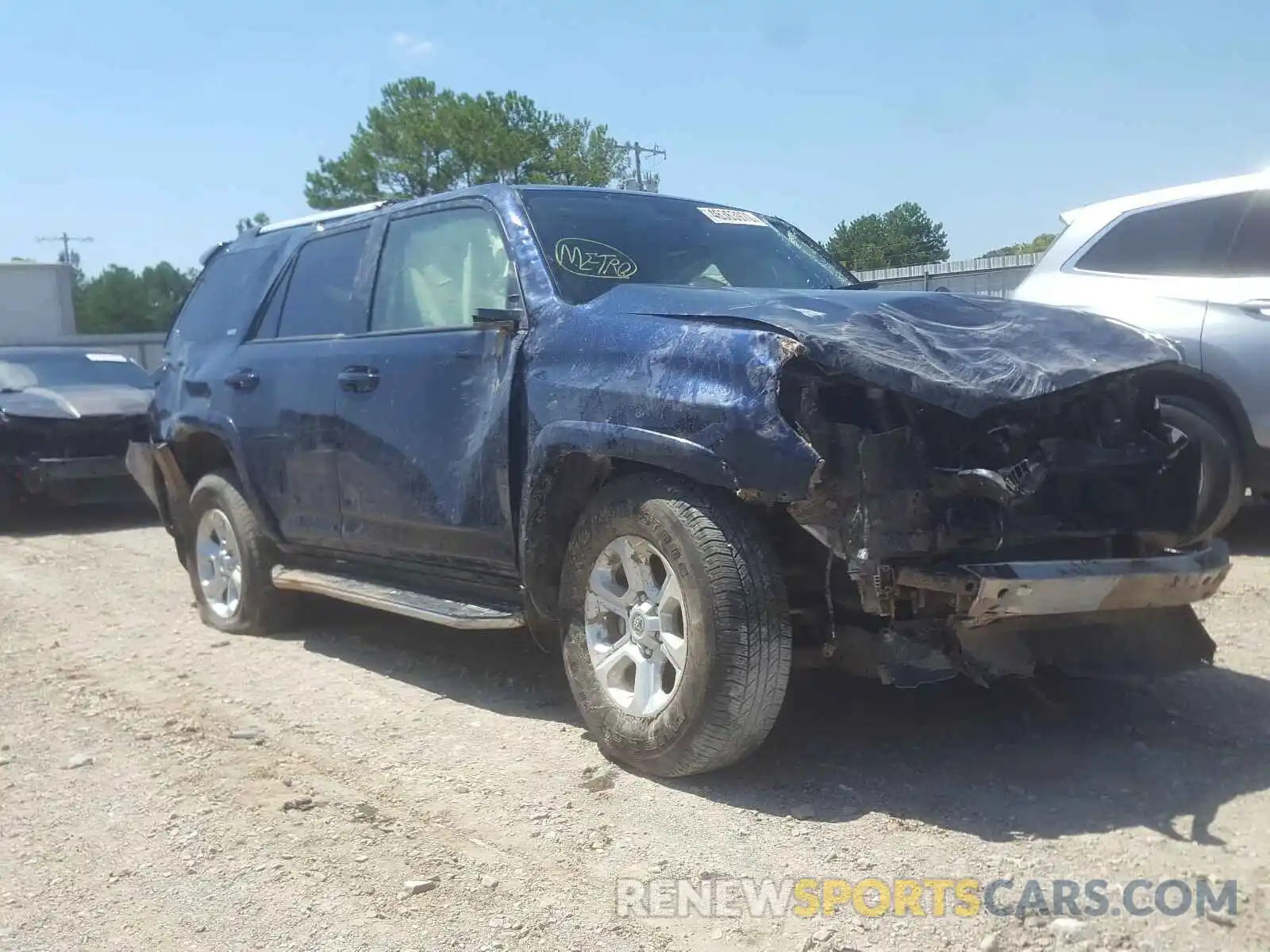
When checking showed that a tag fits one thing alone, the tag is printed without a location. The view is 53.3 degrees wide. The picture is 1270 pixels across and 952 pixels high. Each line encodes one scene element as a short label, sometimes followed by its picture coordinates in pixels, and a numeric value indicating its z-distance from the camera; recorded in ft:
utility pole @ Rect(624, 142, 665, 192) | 167.02
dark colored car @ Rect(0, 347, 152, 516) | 33.68
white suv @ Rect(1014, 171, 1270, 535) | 20.16
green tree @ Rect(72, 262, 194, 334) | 239.91
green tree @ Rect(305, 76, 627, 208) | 159.63
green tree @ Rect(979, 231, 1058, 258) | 53.62
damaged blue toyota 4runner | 11.05
